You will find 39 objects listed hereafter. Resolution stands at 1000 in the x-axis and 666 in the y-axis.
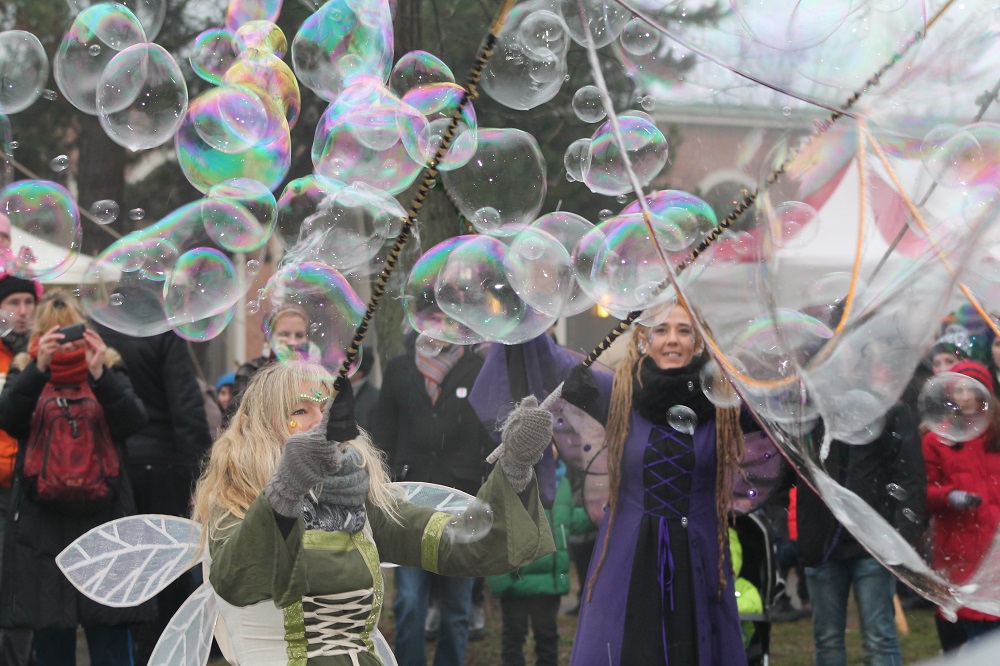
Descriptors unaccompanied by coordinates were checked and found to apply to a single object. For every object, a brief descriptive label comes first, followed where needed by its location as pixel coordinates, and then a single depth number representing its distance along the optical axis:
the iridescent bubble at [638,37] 7.75
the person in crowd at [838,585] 9.77
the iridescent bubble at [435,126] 7.45
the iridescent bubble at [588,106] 8.30
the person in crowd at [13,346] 10.09
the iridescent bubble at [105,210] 9.02
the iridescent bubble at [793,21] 6.93
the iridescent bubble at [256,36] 8.69
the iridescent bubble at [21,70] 8.93
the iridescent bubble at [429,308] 7.74
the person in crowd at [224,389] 13.40
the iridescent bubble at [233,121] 8.18
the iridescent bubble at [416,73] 8.16
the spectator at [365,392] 12.01
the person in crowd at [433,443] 10.62
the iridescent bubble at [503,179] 7.55
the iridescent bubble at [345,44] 8.16
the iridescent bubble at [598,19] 7.74
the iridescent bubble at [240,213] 8.34
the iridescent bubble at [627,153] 7.83
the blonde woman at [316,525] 6.07
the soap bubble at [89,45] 8.62
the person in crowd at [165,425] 10.94
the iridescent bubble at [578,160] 8.16
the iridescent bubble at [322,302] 7.58
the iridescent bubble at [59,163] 9.11
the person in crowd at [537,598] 11.52
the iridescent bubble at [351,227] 7.86
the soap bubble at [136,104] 8.41
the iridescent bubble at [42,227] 8.66
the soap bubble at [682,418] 8.38
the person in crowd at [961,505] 6.58
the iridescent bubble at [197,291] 8.26
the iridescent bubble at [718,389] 7.98
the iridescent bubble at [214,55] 8.80
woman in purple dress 8.38
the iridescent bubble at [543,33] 7.80
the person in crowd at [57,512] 9.55
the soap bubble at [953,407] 6.66
